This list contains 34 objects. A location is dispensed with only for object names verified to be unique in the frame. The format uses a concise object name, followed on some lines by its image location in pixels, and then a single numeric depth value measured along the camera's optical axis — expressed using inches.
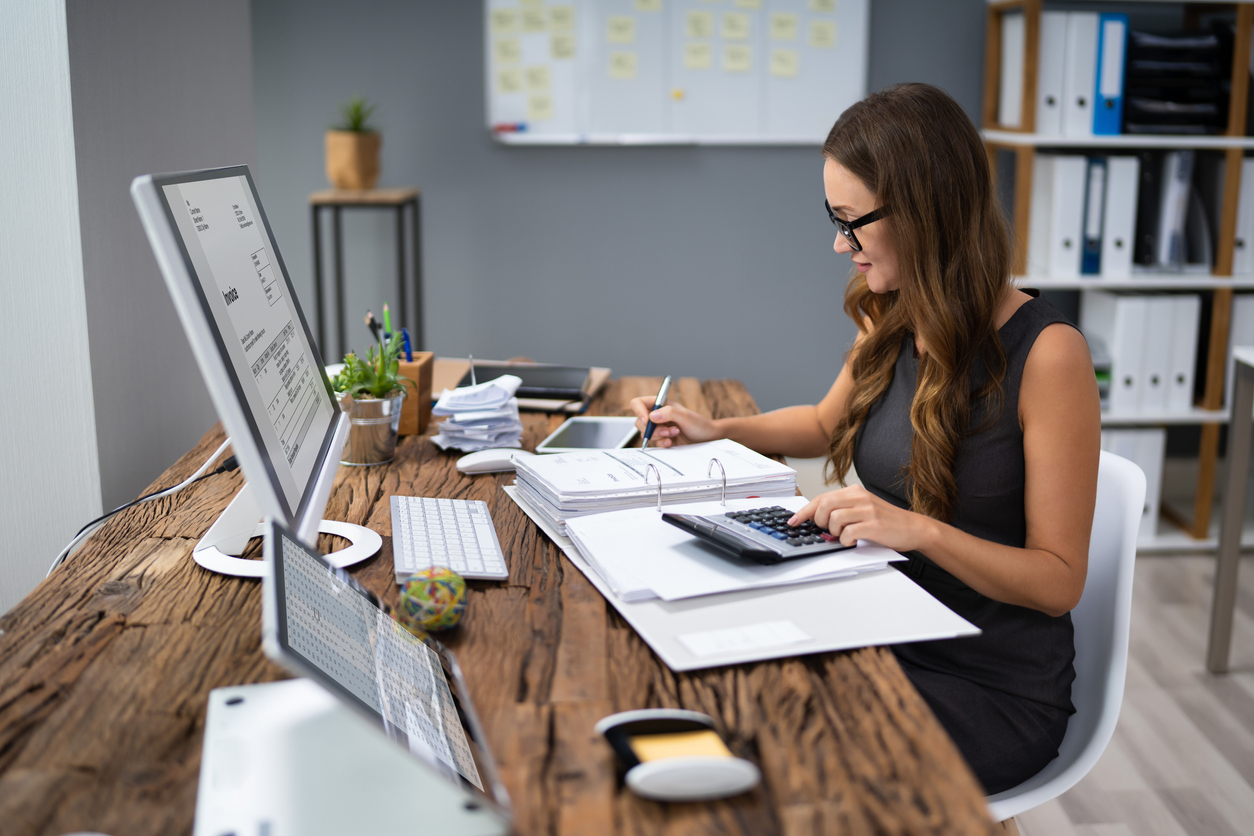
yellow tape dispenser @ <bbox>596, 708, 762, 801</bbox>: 26.1
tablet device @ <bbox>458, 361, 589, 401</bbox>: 76.4
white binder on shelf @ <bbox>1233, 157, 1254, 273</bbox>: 123.0
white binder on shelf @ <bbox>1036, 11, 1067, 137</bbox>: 119.8
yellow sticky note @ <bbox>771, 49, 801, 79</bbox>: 136.6
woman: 46.0
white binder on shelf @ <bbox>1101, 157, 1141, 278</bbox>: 121.1
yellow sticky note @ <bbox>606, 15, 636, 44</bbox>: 134.9
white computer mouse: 58.1
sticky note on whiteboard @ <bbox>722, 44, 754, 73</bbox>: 136.1
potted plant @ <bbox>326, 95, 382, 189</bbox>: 129.0
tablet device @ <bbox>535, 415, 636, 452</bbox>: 62.3
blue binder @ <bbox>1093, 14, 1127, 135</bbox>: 118.4
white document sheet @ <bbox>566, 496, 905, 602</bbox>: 38.5
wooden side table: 129.5
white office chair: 46.2
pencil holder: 65.1
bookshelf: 118.6
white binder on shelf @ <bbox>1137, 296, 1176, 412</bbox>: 122.9
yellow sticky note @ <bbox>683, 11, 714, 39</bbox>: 135.0
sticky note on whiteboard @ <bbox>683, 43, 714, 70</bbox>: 135.9
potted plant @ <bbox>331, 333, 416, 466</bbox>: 58.4
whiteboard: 135.1
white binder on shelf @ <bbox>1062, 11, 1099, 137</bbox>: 118.2
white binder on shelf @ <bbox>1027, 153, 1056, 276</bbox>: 124.1
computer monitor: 30.5
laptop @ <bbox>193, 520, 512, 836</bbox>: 27.1
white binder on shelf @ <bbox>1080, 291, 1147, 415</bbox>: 122.7
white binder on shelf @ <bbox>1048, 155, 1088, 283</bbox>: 120.7
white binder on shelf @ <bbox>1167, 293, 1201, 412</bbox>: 123.3
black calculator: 40.0
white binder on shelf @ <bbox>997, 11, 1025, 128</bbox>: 125.0
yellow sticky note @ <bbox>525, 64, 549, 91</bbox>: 136.9
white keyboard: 42.4
